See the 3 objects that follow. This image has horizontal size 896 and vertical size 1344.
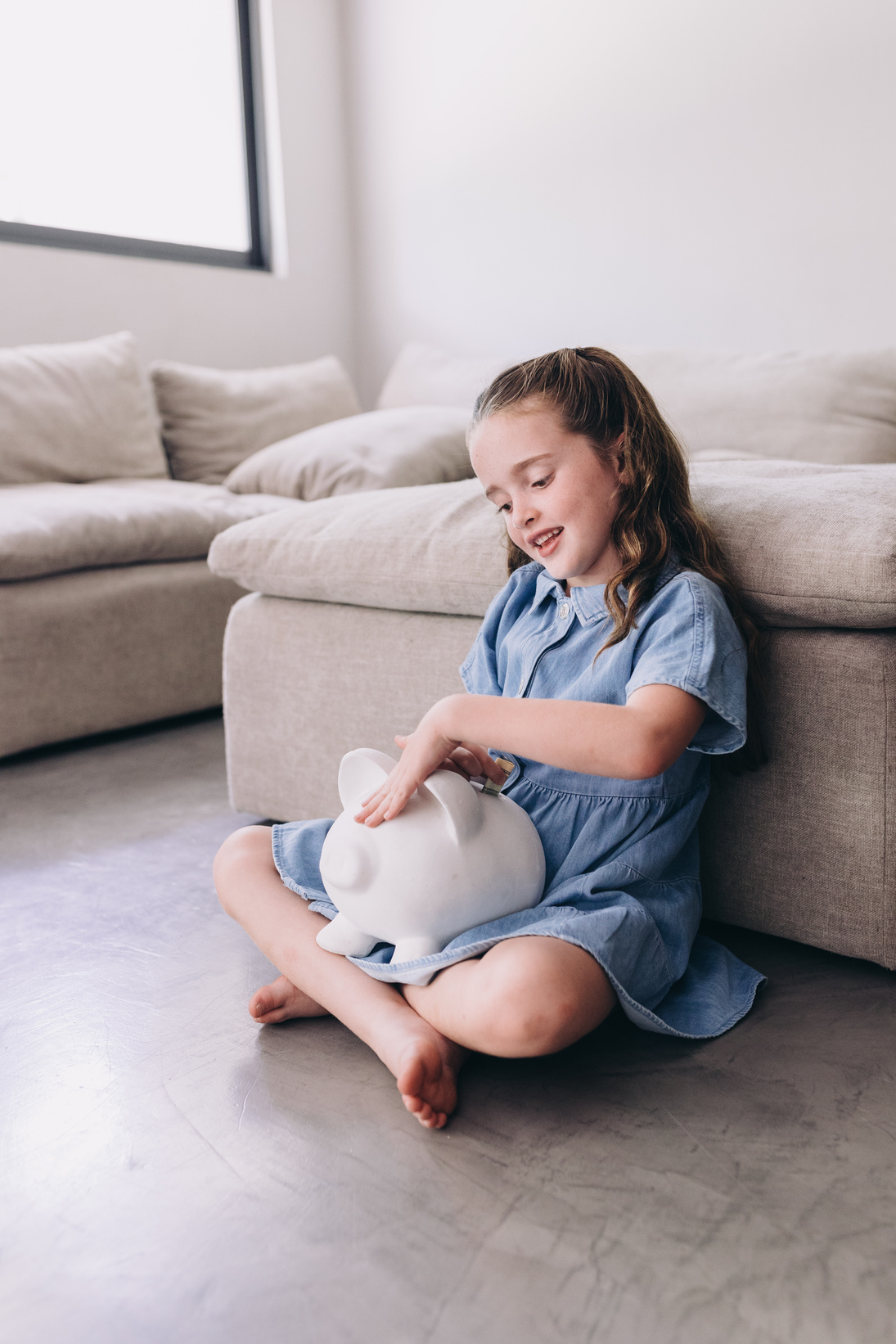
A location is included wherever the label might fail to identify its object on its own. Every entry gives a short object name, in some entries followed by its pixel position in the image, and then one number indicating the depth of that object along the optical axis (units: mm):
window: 2789
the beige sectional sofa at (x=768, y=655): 940
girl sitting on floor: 803
